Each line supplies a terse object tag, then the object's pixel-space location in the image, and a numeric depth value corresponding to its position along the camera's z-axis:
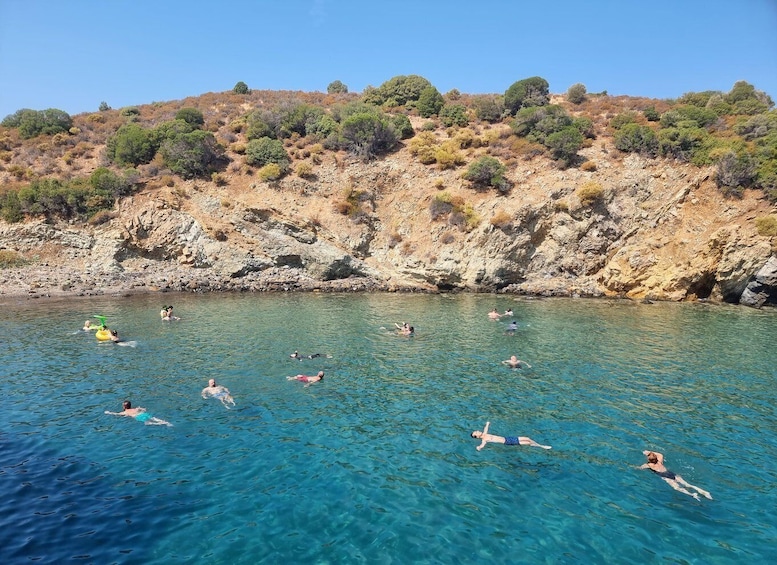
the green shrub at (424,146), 53.09
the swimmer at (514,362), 20.95
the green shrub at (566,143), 47.41
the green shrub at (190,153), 50.00
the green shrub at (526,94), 61.97
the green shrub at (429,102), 65.50
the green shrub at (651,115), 54.28
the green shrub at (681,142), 45.25
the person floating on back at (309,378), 18.93
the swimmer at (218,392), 16.79
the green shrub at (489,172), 47.03
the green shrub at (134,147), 51.94
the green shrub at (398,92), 69.88
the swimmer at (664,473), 11.34
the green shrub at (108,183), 45.84
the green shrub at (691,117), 50.03
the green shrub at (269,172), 49.75
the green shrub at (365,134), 54.31
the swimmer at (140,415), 14.94
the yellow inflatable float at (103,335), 24.03
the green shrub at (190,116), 60.08
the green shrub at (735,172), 39.94
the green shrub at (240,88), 79.25
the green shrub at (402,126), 57.39
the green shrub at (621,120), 52.72
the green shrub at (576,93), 65.94
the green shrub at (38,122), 57.91
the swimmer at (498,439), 13.62
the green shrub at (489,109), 62.19
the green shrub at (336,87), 87.31
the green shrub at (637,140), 46.72
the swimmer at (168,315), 29.17
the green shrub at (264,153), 52.44
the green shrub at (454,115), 61.09
